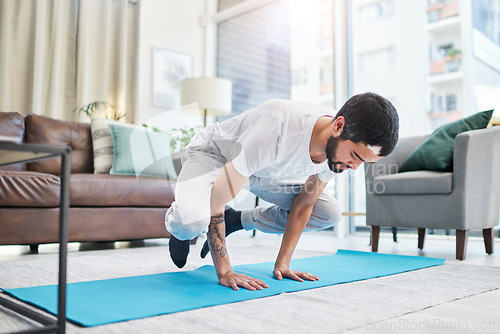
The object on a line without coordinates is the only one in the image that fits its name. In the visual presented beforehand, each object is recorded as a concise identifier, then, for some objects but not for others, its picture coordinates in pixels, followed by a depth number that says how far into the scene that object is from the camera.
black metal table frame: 0.82
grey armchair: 2.24
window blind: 4.79
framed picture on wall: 4.74
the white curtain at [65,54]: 3.92
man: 1.23
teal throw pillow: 3.01
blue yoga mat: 1.06
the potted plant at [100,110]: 4.04
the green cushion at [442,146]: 2.42
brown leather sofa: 2.31
